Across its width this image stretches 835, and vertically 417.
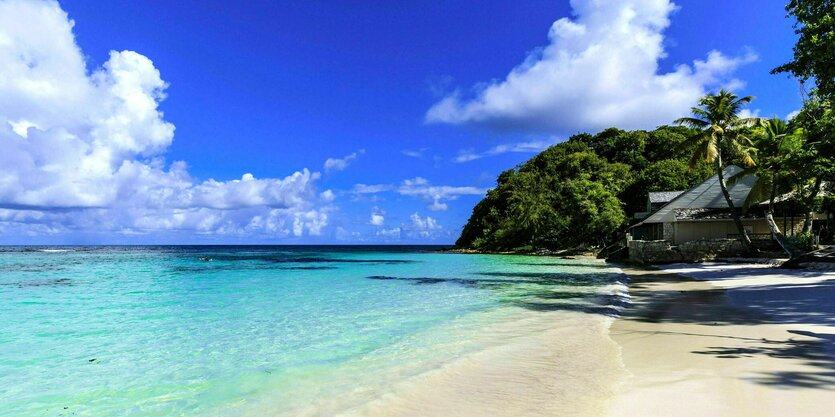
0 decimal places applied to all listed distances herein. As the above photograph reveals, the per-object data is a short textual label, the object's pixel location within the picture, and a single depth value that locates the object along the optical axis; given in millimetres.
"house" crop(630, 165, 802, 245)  29984
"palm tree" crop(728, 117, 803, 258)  23250
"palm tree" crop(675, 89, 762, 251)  26547
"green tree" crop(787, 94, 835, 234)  16859
